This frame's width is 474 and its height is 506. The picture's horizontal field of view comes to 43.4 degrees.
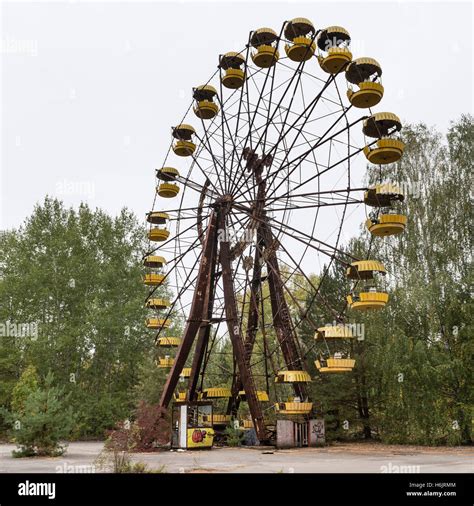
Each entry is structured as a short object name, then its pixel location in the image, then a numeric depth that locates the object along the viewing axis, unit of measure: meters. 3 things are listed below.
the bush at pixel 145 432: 20.40
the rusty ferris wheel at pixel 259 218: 21.25
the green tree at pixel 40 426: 19.38
